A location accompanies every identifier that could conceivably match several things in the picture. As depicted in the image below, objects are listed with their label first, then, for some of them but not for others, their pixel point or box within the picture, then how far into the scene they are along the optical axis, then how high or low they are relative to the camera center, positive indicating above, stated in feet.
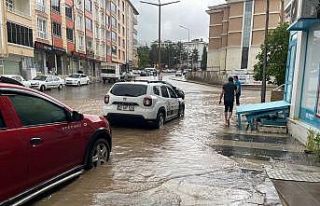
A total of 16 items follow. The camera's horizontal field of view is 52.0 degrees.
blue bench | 36.04 -4.87
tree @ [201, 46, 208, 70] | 352.87 +4.61
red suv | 13.11 -3.78
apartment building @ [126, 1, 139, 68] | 312.91 +27.73
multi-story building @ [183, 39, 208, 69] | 474.16 +30.73
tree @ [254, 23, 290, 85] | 54.43 +2.66
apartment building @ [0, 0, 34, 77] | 98.05 +7.86
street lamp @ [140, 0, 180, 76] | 111.34 +20.30
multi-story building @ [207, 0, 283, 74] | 212.02 +24.21
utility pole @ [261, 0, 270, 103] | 54.08 +0.44
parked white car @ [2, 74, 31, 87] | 85.66 -6.01
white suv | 34.81 -4.15
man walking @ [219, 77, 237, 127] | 40.40 -3.69
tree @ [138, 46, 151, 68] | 406.78 +7.36
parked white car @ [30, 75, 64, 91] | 97.19 -6.59
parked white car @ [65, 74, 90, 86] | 130.82 -7.29
